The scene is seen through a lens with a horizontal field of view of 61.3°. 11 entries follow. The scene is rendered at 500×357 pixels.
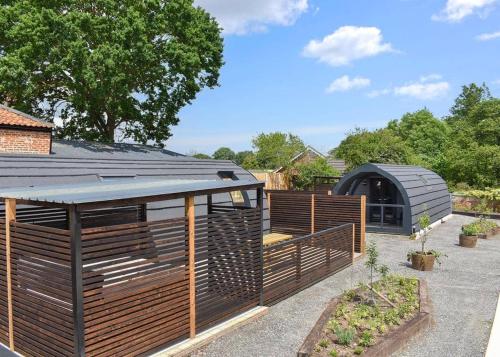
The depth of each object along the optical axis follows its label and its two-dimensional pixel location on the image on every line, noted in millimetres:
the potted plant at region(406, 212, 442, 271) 11078
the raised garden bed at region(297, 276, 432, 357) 5838
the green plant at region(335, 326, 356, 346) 5898
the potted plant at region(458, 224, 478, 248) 14586
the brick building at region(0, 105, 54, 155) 13797
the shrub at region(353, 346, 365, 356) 5658
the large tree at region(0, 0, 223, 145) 18625
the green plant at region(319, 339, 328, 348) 5840
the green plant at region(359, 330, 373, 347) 5902
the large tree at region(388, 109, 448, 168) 53406
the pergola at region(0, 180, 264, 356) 4871
